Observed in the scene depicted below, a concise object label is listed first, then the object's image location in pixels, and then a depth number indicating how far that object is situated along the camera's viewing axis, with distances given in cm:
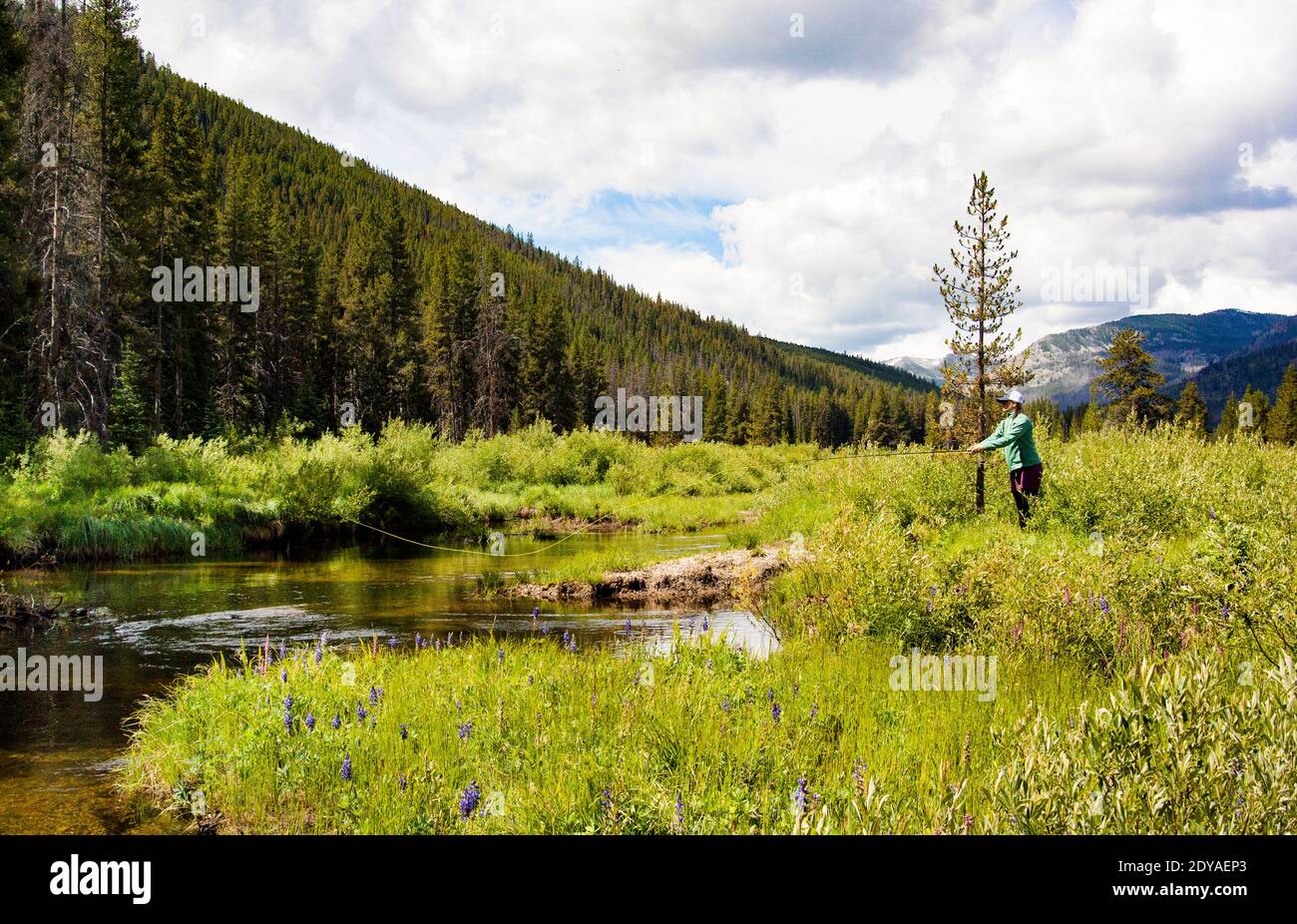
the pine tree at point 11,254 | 2300
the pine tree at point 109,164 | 3100
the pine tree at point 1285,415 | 8550
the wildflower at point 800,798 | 390
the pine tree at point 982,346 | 2000
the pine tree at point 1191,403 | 7894
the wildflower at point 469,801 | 448
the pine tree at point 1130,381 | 5703
